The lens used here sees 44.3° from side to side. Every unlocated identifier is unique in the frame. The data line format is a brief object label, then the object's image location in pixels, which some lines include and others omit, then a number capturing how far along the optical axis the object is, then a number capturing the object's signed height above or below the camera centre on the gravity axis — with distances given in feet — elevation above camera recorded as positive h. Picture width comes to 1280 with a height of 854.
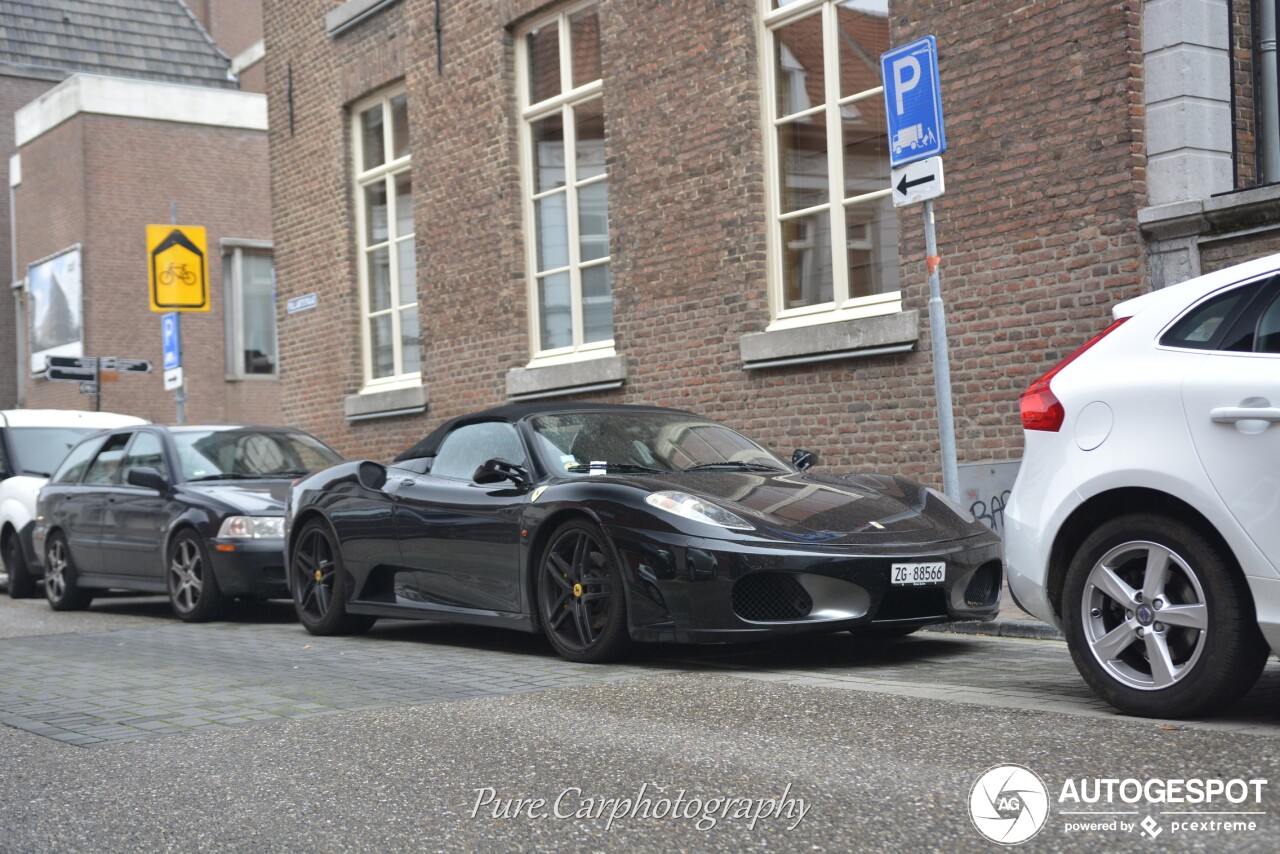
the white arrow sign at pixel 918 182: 28.78 +4.26
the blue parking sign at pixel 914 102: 29.17 +5.83
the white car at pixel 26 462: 47.42 -0.59
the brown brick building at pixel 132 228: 110.93 +15.54
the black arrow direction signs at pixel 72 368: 62.90 +3.02
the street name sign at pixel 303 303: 63.41 +5.33
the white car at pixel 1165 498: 16.15 -1.04
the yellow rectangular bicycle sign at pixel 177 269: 54.08 +5.86
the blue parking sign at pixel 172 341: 54.08 +3.37
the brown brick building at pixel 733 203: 33.06 +5.77
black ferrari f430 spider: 22.44 -1.84
